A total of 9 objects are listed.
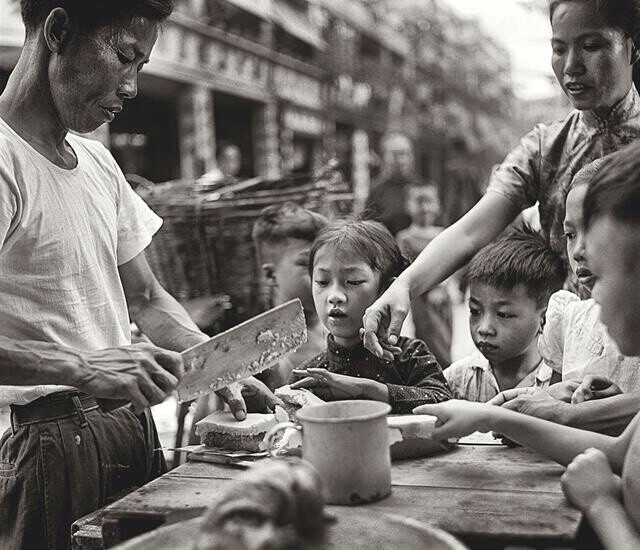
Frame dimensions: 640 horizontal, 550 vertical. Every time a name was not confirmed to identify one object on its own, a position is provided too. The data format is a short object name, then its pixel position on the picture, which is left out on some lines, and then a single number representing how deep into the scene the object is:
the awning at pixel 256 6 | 12.12
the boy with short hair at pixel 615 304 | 1.45
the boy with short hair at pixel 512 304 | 2.80
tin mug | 1.51
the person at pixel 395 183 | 6.62
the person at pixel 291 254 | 3.60
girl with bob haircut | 2.49
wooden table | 1.40
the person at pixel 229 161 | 9.60
